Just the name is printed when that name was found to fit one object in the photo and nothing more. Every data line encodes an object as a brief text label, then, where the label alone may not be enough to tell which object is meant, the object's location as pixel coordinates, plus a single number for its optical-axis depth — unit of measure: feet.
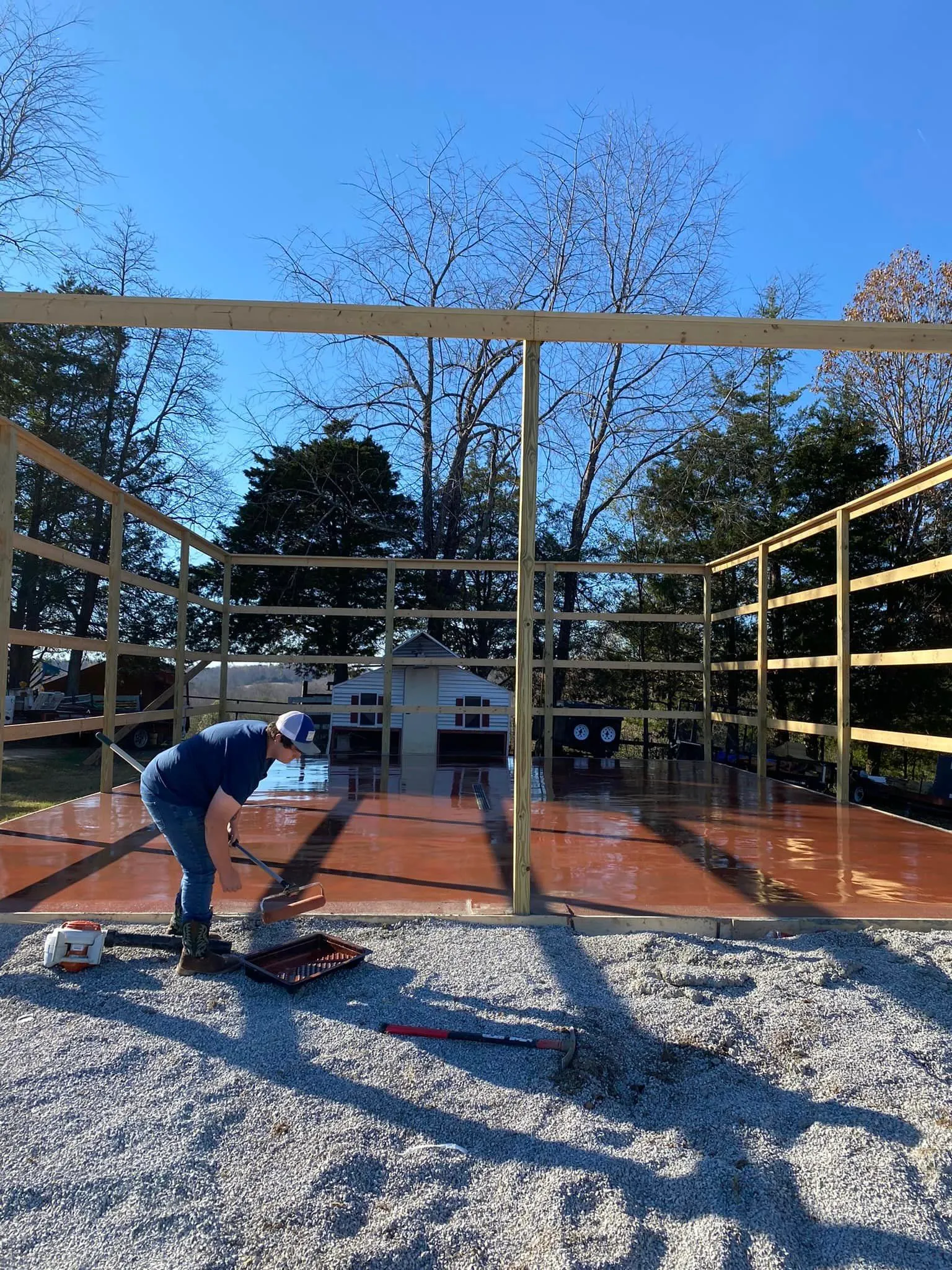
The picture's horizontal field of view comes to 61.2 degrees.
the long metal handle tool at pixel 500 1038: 7.93
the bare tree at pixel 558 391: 44.93
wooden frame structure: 12.31
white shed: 30.14
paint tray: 9.28
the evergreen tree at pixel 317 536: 49.78
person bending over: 9.73
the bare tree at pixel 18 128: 42.22
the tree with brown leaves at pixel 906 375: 49.47
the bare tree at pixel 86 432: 48.19
